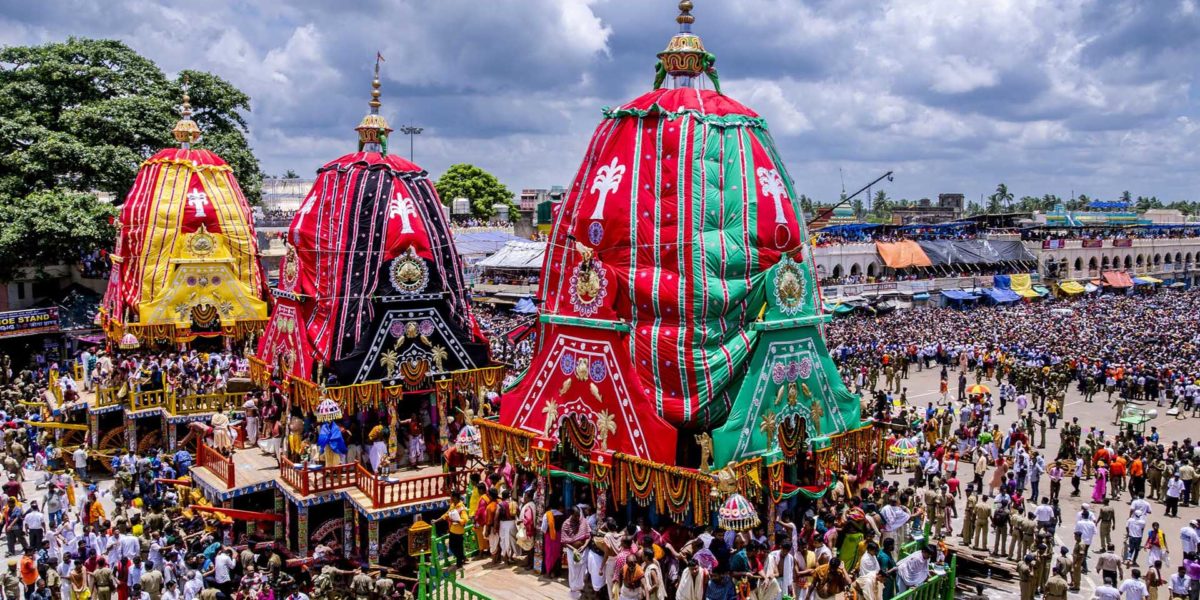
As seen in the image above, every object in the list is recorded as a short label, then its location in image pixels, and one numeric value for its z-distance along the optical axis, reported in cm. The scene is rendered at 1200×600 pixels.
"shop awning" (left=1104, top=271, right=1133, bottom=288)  6762
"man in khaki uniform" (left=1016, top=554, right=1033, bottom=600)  1472
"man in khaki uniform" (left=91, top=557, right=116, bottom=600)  1473
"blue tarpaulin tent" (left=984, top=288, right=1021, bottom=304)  5769
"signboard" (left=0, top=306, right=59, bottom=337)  3249
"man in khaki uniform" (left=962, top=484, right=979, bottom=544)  1772
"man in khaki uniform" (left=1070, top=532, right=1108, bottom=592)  1572
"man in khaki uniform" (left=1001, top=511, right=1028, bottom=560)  1680
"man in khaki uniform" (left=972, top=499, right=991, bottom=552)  1739
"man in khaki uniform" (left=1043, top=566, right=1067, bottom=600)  1373
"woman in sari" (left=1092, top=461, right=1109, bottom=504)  1957
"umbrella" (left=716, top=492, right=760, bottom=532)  1173
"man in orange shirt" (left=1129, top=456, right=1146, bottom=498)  2048
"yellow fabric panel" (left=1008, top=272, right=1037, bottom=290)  6159
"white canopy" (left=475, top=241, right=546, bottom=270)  5053
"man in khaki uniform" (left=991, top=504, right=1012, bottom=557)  1709
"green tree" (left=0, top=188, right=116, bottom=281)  3098
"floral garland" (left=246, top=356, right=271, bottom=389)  2033
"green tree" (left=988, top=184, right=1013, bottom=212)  15139
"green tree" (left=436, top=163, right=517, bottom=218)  7462
